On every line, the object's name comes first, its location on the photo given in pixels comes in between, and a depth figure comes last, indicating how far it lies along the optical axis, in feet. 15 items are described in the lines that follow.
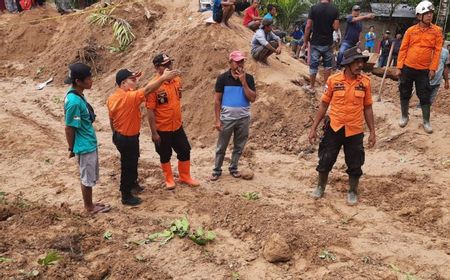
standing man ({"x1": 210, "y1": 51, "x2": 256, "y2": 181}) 18.54
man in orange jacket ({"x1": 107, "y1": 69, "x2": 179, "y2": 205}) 16.11
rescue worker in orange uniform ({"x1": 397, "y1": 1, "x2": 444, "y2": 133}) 21.29
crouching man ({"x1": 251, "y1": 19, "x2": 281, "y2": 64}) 28.04
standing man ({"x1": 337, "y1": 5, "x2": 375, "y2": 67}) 30.20
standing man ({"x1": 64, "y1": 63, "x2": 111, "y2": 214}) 14.80
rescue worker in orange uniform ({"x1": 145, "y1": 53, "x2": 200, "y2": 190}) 17.61
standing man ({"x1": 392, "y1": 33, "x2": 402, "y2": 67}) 44.80
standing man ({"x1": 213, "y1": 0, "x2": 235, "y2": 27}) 30.68
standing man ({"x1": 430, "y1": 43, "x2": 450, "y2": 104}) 25.00
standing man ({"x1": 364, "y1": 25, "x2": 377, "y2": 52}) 60.39
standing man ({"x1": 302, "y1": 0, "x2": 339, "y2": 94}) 26.21
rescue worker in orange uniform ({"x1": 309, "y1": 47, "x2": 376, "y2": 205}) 16.24
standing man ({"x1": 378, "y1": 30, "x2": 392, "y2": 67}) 47.65
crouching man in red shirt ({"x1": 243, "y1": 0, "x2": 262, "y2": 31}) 36.19
